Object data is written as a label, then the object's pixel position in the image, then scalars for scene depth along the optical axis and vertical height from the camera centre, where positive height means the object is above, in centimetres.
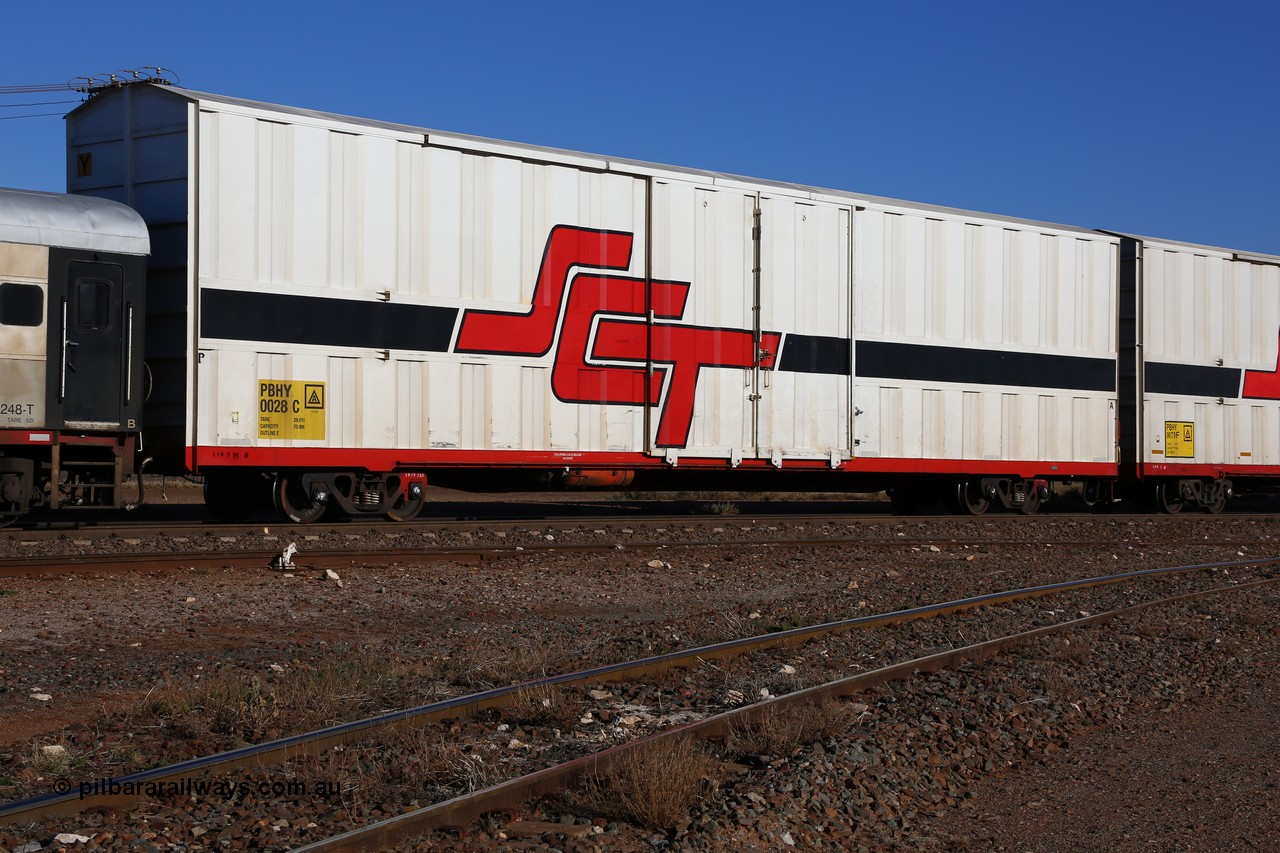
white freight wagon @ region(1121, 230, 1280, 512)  1997 +129
